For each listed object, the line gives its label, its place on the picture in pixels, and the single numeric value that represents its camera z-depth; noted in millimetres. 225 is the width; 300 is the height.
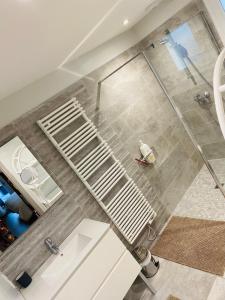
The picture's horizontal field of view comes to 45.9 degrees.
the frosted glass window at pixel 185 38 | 2889
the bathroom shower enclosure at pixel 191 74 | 2854
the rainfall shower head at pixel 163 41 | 3053
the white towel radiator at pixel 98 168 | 2426
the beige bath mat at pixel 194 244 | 2370
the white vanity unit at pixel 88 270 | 1864
